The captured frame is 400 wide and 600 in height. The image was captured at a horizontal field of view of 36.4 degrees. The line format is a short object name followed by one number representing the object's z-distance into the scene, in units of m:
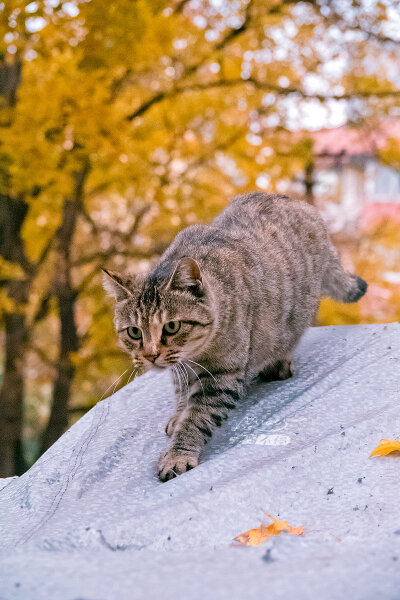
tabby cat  2.30
